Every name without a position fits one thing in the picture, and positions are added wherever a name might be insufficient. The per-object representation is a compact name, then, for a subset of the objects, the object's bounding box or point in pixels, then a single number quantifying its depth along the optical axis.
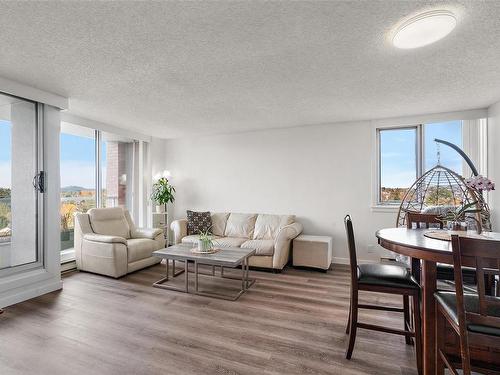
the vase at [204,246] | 3.43
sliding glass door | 3.01
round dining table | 1.53
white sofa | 4.00
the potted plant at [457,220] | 2.01
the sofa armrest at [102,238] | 3.71
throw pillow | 4.88
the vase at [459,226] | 2.06
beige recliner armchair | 3.72
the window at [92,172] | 4.38
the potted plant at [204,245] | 3.43
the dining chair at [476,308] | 1.21
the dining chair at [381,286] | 1.81
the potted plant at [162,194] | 5.33
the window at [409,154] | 4.19
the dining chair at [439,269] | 2.18
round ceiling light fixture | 1.74
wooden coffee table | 3.10
